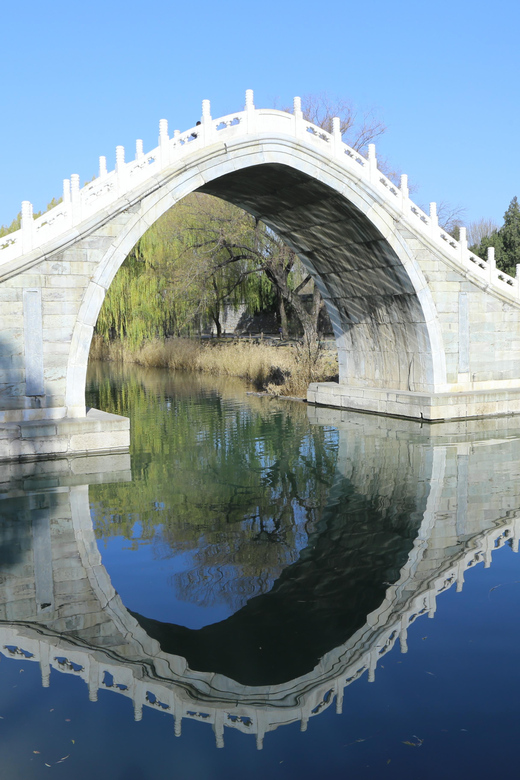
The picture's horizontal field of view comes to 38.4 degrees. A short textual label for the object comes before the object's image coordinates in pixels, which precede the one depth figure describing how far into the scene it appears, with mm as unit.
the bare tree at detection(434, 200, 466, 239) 38750
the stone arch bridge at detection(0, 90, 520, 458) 11047
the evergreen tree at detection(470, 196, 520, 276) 32188
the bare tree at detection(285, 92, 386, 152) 28734
